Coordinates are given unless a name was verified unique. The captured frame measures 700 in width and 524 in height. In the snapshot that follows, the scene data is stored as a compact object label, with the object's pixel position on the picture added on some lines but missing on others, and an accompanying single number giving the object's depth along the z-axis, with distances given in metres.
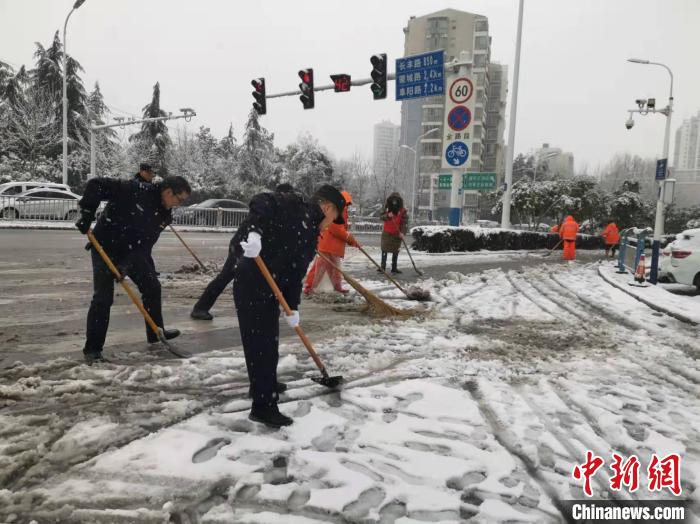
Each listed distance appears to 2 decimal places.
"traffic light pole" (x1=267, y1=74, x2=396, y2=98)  16.05
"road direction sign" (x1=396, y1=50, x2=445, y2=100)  15.20
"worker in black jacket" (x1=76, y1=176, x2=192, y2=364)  4.03
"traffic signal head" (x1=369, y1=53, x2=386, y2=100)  15.56
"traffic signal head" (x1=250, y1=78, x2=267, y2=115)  18.12
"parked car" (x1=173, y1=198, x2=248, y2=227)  23.42
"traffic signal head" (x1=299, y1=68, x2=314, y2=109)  17.11
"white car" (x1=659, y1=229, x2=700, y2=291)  9.89
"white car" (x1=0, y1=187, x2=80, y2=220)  19.89
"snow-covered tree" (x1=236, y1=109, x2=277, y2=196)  41.84
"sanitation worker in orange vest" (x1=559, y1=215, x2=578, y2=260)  15.90
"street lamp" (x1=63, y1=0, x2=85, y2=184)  21.76
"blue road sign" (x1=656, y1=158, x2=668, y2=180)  21.05
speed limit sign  13.96
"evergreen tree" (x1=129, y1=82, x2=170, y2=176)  40.09
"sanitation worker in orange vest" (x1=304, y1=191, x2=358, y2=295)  7.41
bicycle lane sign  14.01
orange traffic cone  10.13
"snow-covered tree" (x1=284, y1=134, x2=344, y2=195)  38.72
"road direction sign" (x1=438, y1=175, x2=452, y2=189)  28.51
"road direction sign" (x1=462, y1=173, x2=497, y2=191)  20.98
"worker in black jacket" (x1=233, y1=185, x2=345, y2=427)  2.94
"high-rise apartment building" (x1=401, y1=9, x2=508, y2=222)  67.81
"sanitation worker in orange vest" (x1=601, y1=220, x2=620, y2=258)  18.08
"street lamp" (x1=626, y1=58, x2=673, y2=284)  21.84
